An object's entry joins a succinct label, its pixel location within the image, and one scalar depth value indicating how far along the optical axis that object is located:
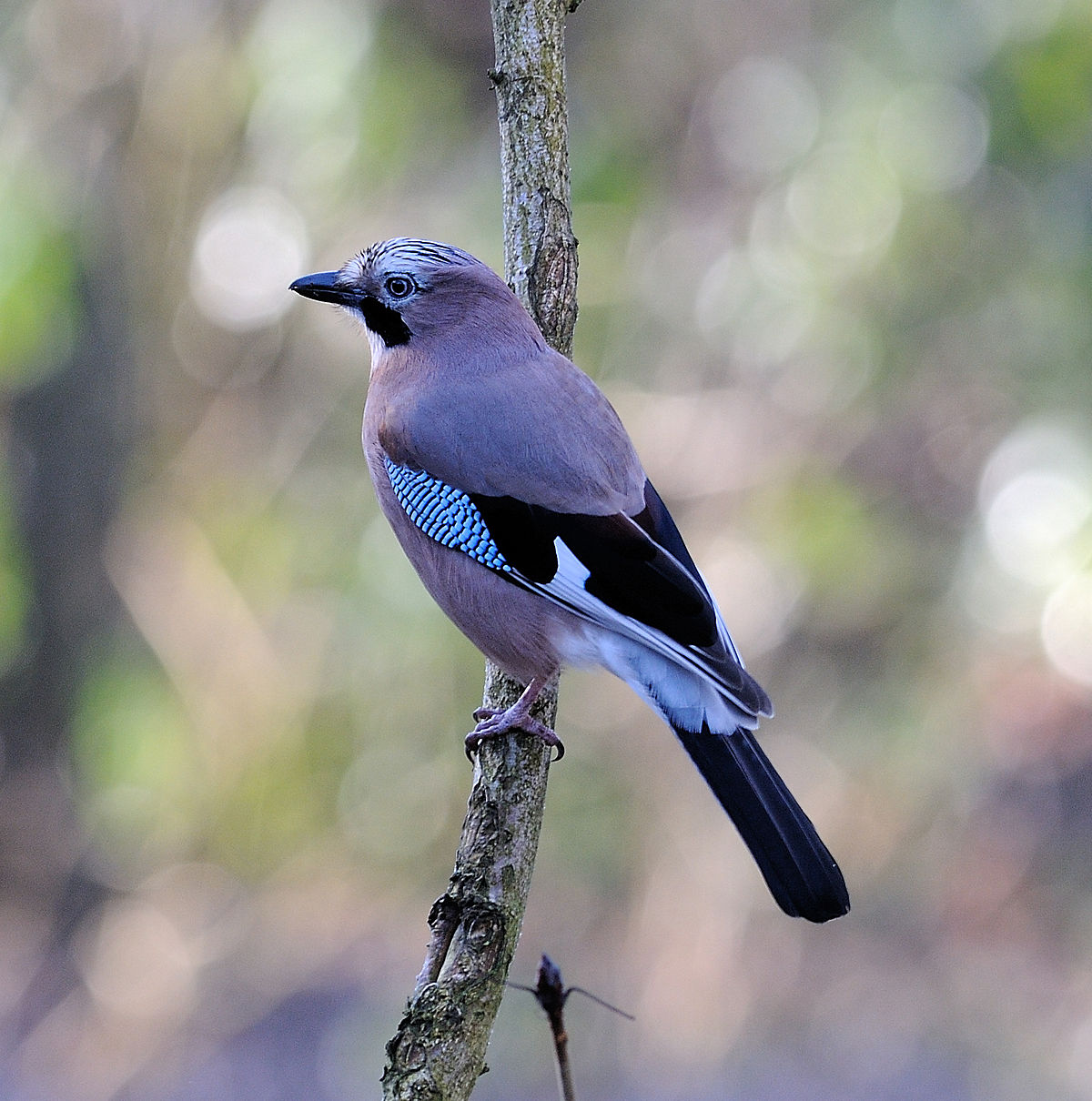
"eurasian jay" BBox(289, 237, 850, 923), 5.29
